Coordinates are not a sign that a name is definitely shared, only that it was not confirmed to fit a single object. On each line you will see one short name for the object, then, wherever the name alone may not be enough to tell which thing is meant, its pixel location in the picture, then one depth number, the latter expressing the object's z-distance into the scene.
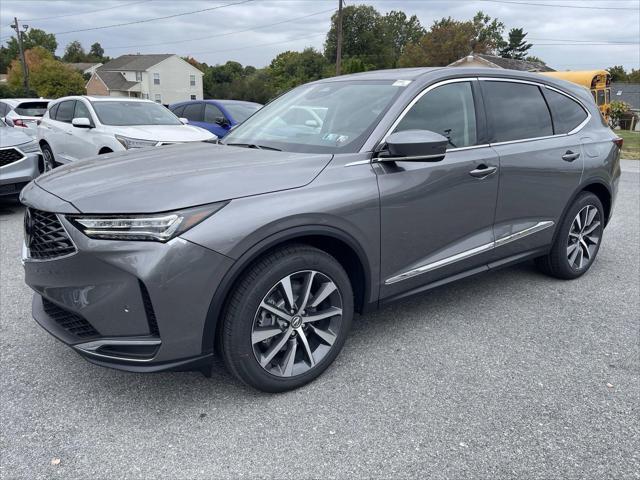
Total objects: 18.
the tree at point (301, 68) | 78.64
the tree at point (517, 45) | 88.15
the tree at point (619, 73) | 99.69
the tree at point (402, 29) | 97.38
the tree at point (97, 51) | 130.38
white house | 73.12
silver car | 6.68
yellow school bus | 24.73
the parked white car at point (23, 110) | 12.95
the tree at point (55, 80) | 56.06
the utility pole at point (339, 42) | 30.64
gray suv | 2.35
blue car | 10.92
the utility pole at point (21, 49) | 45.97
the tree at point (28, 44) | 102.00
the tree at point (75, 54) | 119.69
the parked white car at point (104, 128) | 7.70
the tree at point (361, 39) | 84.50
